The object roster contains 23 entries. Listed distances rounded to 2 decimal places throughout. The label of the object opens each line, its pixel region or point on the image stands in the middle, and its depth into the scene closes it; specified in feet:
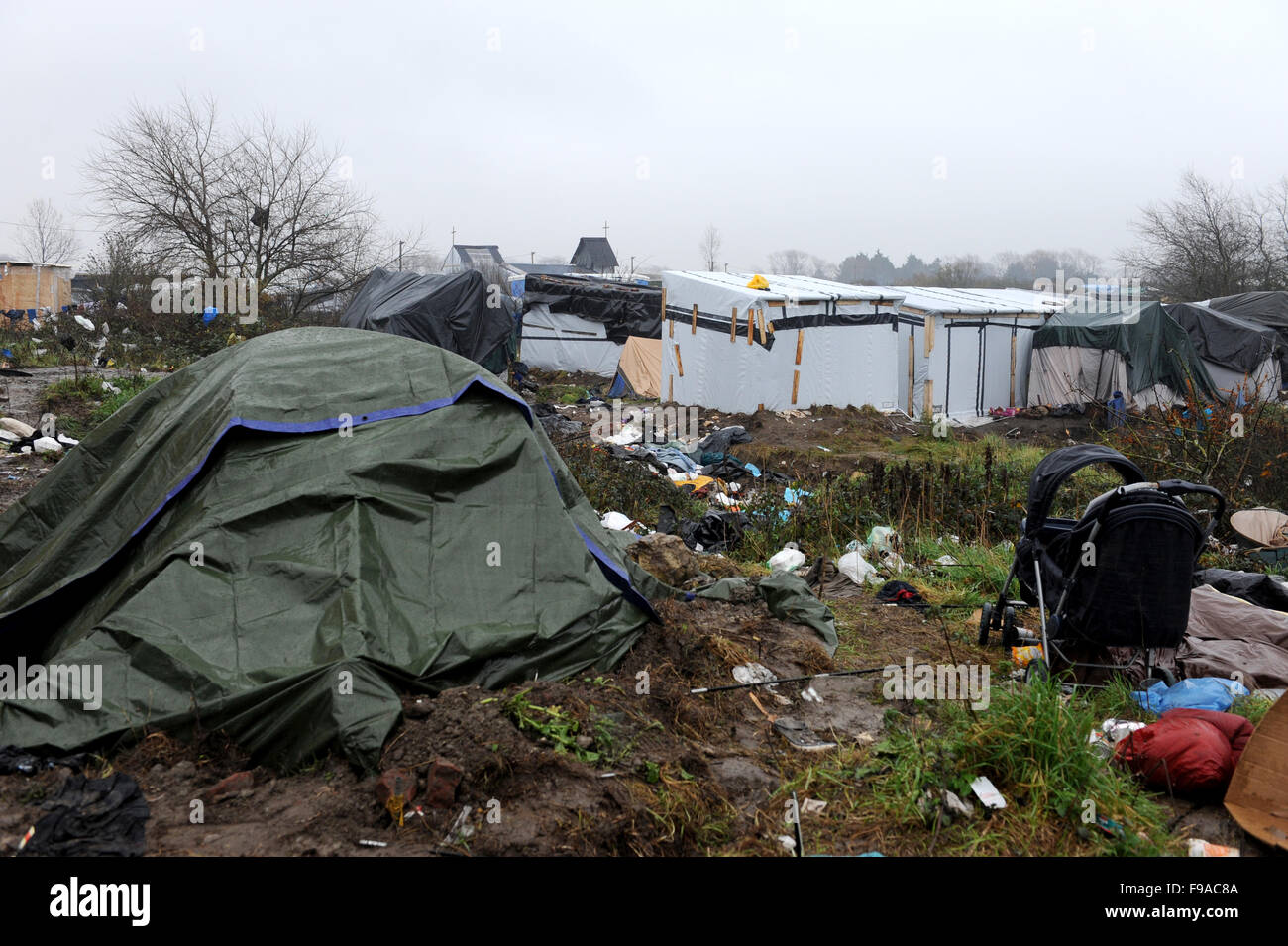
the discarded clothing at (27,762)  12.71
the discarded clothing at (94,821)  10.98
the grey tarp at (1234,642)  17.24
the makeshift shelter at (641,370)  72.69
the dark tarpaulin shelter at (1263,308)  73.26
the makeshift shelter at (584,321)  81.61
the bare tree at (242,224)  73.10
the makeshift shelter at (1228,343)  64.54
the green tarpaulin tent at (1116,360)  63.05
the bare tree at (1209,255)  107.34
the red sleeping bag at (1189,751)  12.87
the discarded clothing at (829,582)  24.91
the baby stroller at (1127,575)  16.07
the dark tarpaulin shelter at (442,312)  59.26
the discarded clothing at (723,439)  49.60
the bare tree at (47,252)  178.60
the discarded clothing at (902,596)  23.48
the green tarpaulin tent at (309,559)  13.50
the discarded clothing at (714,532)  29.89
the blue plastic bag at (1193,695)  15.66
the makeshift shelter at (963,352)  64.39
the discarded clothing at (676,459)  41.98
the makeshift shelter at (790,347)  60.29
